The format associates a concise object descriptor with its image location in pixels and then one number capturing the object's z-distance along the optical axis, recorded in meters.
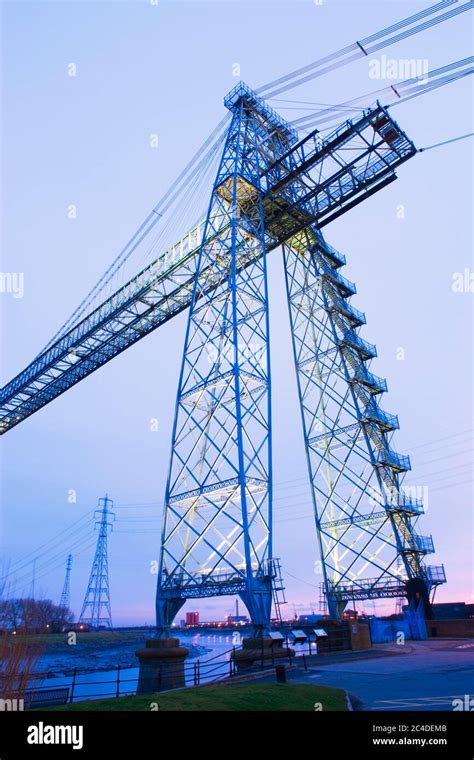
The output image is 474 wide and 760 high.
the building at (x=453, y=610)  30.17
